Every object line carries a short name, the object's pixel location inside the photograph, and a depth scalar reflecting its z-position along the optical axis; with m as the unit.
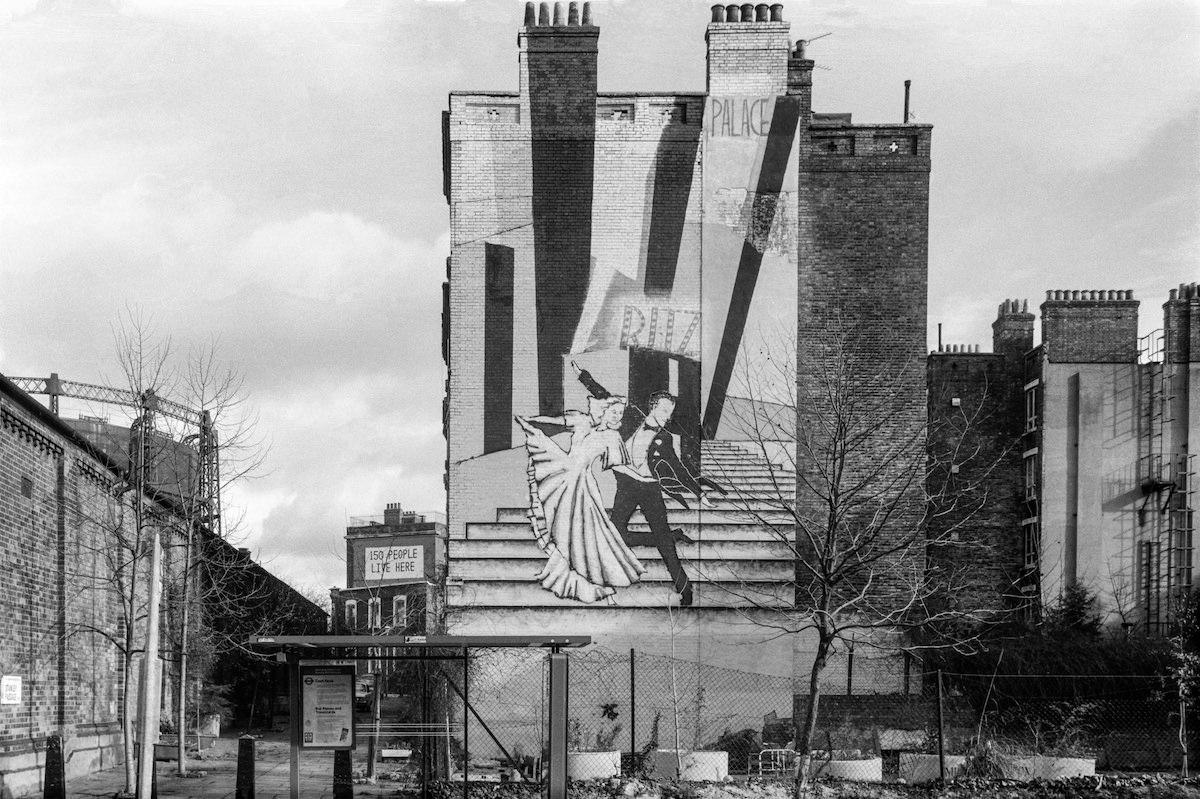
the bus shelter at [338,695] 15.64
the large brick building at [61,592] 19.30
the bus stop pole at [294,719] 16.11
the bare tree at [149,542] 20.91
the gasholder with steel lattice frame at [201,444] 22.06
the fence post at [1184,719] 22.48
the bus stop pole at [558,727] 15.64
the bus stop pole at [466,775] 15.73
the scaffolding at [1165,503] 31.22
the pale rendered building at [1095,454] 31.17
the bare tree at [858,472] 26.67
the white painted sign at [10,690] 18.61
